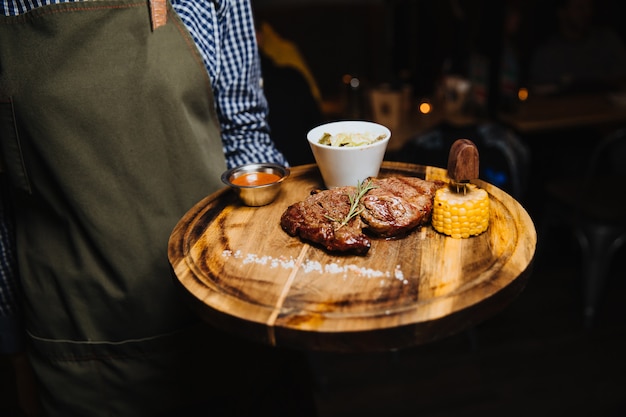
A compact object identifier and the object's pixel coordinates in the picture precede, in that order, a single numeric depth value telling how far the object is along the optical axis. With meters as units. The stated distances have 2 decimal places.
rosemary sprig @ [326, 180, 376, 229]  1.28
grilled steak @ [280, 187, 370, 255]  1.21
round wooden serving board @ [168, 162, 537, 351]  0.99
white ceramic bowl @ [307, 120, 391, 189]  1.40
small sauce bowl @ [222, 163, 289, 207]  1.44
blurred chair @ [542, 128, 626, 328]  3.13
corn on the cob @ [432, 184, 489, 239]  1.22
